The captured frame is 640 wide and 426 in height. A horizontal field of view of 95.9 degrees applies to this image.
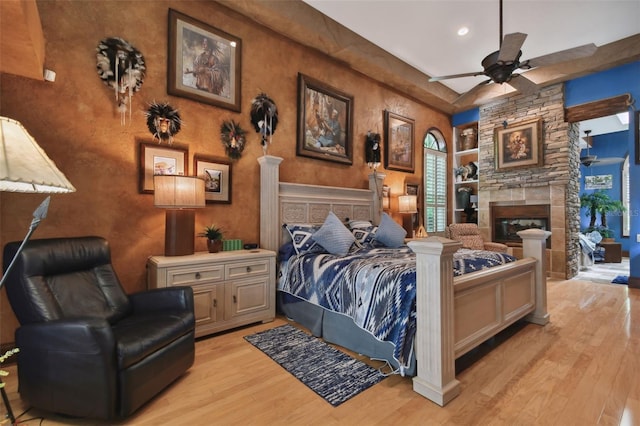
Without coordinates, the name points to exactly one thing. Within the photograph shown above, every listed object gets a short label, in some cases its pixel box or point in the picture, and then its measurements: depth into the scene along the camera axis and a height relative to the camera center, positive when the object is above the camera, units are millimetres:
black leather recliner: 1520 -703
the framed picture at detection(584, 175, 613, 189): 8117 +942
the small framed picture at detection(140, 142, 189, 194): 2807 +535
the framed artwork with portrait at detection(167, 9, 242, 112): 2996 +1680
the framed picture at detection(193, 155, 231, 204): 3135 +435
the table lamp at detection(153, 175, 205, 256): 2600 +89
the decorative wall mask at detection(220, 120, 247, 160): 3307 +891
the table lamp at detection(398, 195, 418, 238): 4953 +183
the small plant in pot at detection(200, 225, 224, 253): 2961 -257
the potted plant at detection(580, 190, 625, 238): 6992 +210
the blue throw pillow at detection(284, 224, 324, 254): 3297 -272
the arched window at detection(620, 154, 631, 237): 7836 +435
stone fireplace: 5047 +585
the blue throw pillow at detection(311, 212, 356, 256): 3154 -256
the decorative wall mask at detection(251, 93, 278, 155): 3561 +1234
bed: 1796 -658
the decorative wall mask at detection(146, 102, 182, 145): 2842 +933
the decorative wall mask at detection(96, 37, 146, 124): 2602 +1356
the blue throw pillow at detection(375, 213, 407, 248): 3646 -249
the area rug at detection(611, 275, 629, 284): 4703 -1081
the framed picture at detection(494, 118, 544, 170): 5297 +1344
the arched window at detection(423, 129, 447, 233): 6039 +726
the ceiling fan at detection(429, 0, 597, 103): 2434 +1431
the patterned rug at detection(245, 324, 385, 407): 1918 -1156
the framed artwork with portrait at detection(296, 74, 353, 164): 4008 +1377
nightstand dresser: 2559 -649
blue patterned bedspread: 1977 -581
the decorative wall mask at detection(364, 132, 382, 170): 4824 +1091
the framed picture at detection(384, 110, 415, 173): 5223 +1357
